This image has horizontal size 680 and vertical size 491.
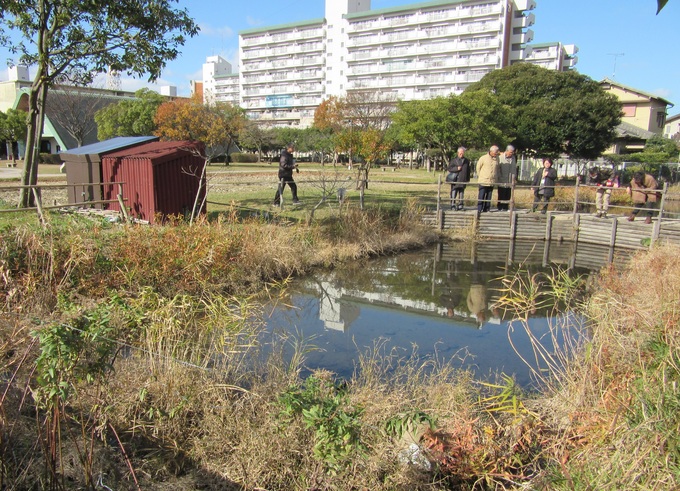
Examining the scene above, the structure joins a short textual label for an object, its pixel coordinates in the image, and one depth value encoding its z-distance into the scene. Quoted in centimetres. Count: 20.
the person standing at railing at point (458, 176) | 1453
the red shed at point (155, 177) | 1078
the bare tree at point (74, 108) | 3950
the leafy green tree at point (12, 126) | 3775
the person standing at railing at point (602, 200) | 1413
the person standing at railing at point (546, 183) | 1477
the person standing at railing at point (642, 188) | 1349
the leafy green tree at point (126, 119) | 4303
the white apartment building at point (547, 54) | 6575
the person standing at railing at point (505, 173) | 1427
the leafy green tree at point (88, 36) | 1174
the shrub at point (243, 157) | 5022
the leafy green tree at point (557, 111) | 3191
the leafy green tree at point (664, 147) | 4114
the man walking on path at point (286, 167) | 1452
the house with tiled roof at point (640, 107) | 5166
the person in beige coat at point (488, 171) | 1357
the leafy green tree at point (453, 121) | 2352
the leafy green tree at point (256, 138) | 5188
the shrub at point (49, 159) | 4038
